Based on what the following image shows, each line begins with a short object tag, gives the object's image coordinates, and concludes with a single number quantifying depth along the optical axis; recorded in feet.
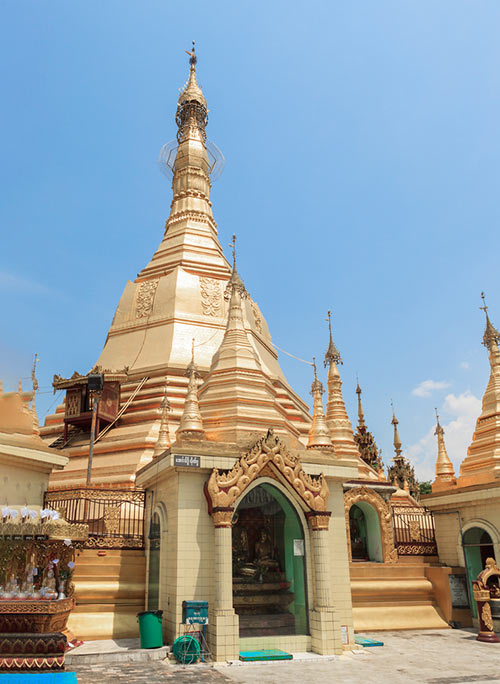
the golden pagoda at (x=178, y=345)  54.60
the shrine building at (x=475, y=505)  52.90
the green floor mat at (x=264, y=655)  35.99
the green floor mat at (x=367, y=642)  42.34
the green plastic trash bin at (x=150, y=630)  36.99
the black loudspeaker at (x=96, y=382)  62.45
